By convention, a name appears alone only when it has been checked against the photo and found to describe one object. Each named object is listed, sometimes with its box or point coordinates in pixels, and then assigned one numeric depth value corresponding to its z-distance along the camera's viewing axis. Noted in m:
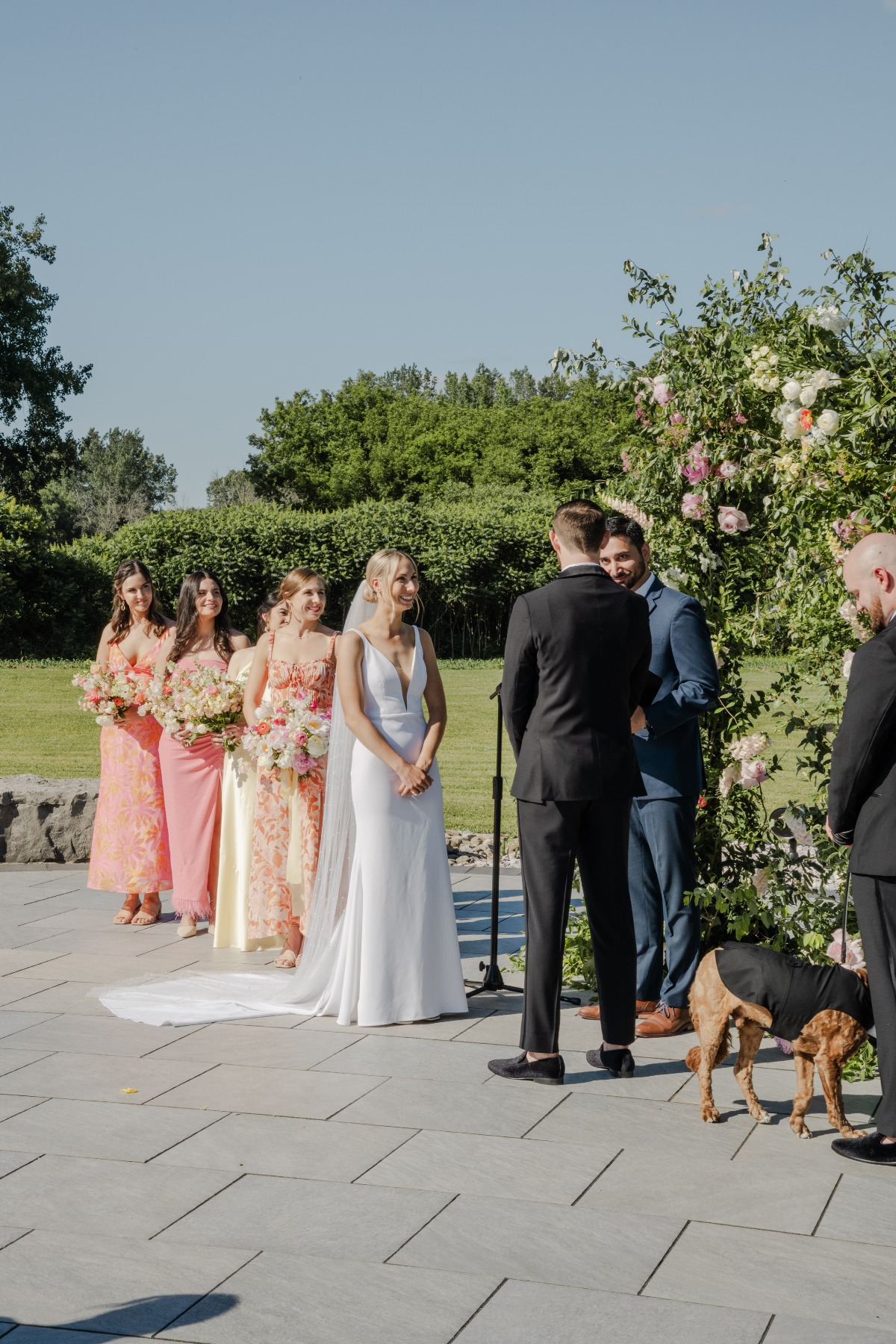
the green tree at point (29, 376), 38.84
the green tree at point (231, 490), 66.88
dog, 4.45
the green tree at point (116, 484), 70.25
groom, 4.92
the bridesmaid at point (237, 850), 7.34
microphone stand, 6.33
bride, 5.89
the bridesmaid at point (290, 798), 7.08
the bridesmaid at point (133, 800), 7.96
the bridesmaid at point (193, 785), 7.73
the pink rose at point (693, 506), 5.95
